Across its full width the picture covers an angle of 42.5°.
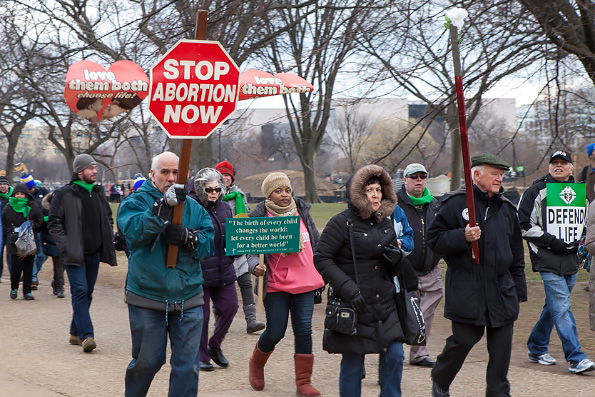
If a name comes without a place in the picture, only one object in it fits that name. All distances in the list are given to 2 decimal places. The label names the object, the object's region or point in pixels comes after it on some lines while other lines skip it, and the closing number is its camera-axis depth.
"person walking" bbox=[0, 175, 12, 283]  13.10
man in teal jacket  4.62
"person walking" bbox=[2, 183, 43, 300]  11.84
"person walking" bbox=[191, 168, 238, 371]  6.97
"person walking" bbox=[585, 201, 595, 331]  5.28
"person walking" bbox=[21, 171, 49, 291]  12.90
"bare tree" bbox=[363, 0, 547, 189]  9.50
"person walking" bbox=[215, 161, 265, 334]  8.52
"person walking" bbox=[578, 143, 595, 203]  8.02
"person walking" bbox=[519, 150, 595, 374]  6.60
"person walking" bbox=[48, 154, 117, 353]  7.65
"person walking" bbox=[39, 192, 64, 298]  12.02
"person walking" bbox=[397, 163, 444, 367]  6.89
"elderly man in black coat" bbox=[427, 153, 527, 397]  5.09
